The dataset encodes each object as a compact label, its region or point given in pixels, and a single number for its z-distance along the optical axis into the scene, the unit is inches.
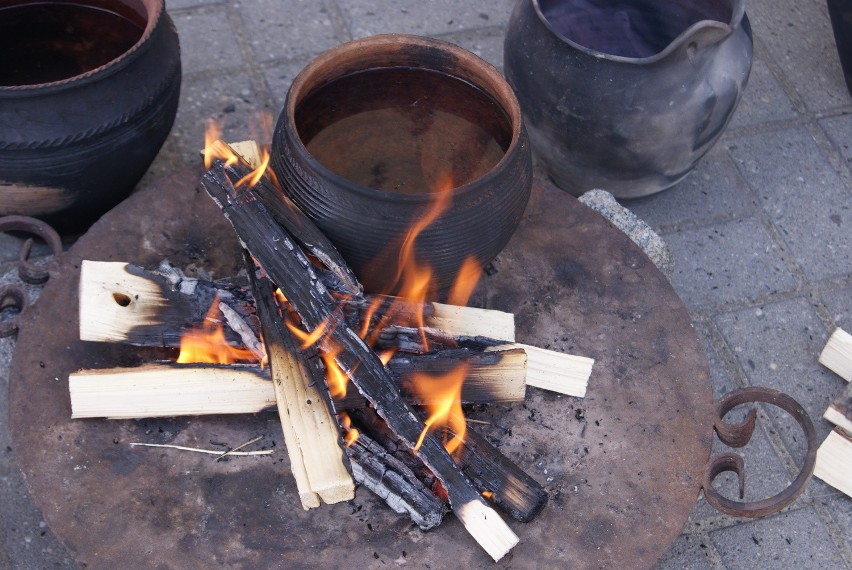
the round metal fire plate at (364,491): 82.6
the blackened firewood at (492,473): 84.8
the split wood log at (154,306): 90.8
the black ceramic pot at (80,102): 99.0
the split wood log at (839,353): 118.5
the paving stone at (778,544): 105.4
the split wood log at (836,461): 111.2
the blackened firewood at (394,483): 83.8
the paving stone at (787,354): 118.2
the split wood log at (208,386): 87.3
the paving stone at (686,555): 104.4
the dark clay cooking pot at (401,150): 82.7
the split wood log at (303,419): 82.4
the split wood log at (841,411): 113.6
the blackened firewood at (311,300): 85.4
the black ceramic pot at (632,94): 113.8
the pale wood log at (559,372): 94.3
